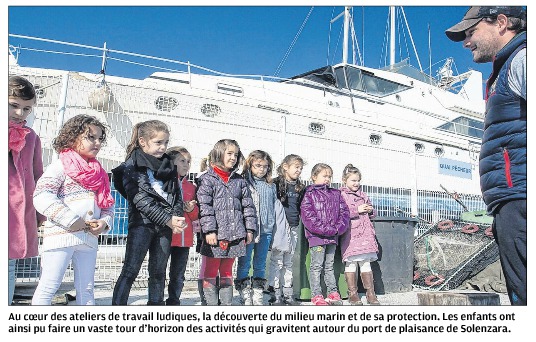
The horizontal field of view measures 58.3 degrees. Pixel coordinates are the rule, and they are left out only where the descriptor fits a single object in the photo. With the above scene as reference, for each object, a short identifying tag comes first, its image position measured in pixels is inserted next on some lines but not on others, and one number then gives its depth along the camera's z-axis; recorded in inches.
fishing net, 219.8
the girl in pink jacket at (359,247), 190.9
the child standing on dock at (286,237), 180.1
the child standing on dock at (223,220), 148.8
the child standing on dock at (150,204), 132.4
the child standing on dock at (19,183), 112.2
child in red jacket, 154.3
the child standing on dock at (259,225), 163.3
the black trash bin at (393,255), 211.9
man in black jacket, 85.3
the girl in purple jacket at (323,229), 182.1
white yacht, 286.4
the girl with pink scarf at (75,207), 111.0
